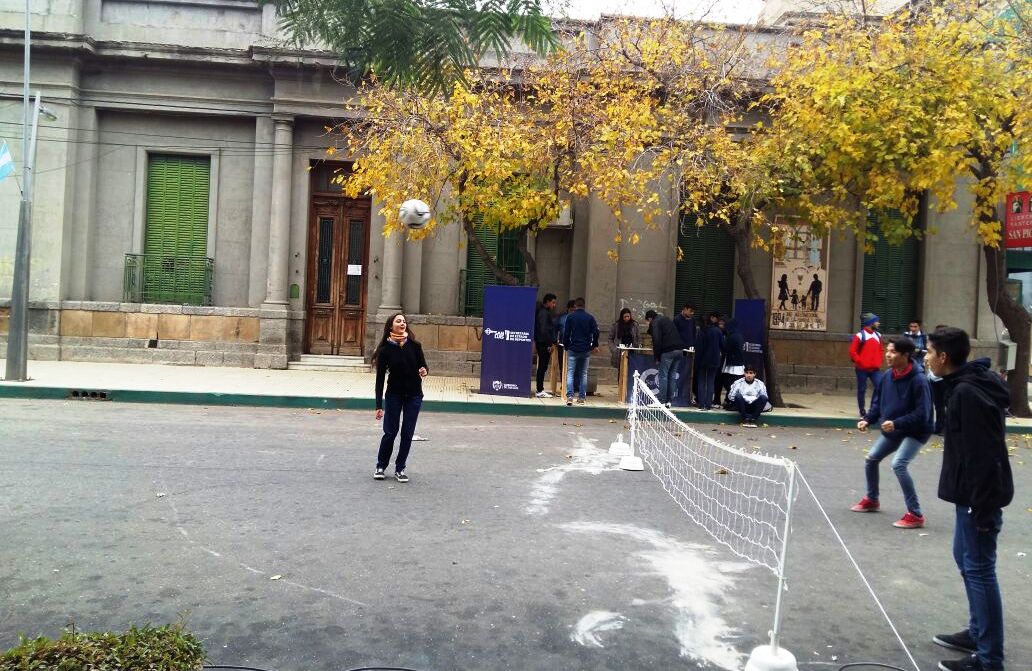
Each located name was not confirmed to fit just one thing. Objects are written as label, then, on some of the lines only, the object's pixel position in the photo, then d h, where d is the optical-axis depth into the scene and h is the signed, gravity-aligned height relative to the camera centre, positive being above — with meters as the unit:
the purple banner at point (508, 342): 16.11 -0.46
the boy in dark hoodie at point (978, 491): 4.56 -0.80
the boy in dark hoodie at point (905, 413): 7.64 -0.67
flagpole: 14.97 -0.04
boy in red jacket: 15.18 -0.28
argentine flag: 15.30 +2.24
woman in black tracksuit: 8.77 -0.73
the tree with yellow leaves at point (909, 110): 14.11 +3.72
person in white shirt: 14.79 -1.14
